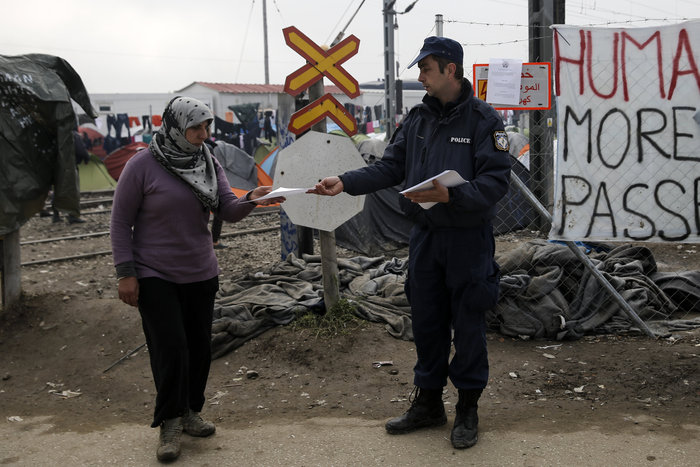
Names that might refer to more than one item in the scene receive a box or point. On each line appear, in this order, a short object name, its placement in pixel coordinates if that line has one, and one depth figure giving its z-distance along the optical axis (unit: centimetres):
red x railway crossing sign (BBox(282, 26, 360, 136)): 527
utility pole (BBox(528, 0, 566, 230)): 873
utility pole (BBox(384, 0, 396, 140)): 1661
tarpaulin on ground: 556
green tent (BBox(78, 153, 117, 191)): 2075
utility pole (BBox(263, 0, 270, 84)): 4509
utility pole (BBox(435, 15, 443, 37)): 1439
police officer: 354
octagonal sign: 498
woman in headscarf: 370
